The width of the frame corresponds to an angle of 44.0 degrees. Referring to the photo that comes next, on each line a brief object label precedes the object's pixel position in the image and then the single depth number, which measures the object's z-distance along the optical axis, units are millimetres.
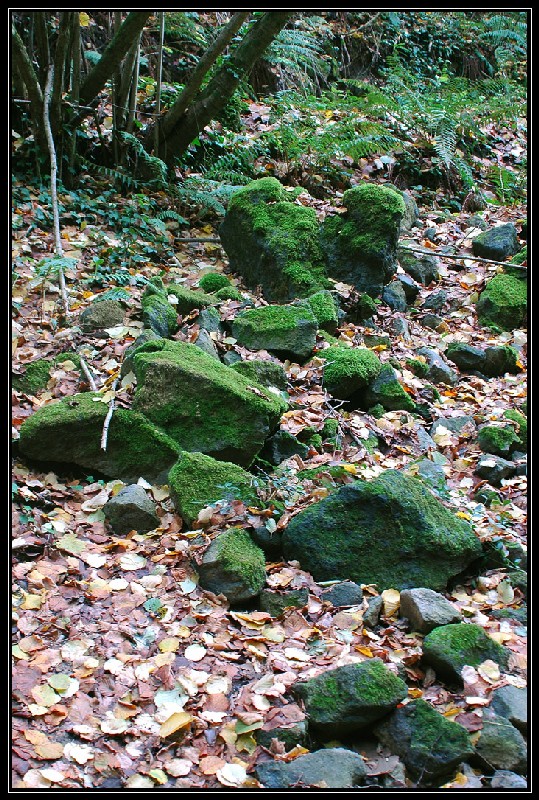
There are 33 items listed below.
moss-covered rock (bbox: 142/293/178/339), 5426
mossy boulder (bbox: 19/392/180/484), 4184
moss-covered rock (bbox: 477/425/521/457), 4688
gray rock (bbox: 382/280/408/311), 6746
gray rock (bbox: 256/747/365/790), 2371
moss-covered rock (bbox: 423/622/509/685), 2871
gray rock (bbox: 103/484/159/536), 3826
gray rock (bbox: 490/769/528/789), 2385
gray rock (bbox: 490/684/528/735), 2613
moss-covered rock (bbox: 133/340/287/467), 4344
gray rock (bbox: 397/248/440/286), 7297
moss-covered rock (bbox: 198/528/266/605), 3346
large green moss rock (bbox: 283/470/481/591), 3533
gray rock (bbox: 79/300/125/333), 5578
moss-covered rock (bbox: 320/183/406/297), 6574
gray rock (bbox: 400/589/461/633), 3135
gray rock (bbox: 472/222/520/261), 7406
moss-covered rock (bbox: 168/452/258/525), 3818
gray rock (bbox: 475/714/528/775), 2480
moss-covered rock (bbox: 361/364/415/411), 5258
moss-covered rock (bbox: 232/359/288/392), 5039
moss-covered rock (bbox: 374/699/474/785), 2445
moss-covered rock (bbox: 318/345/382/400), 5250
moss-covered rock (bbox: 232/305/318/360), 5566
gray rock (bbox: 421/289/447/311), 6938
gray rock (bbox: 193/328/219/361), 5270
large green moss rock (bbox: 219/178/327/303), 6551
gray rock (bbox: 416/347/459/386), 5828
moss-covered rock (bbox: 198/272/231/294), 6559
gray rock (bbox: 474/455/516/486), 4355
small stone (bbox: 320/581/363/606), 3400
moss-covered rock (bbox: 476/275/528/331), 6711
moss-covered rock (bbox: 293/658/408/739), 2621
